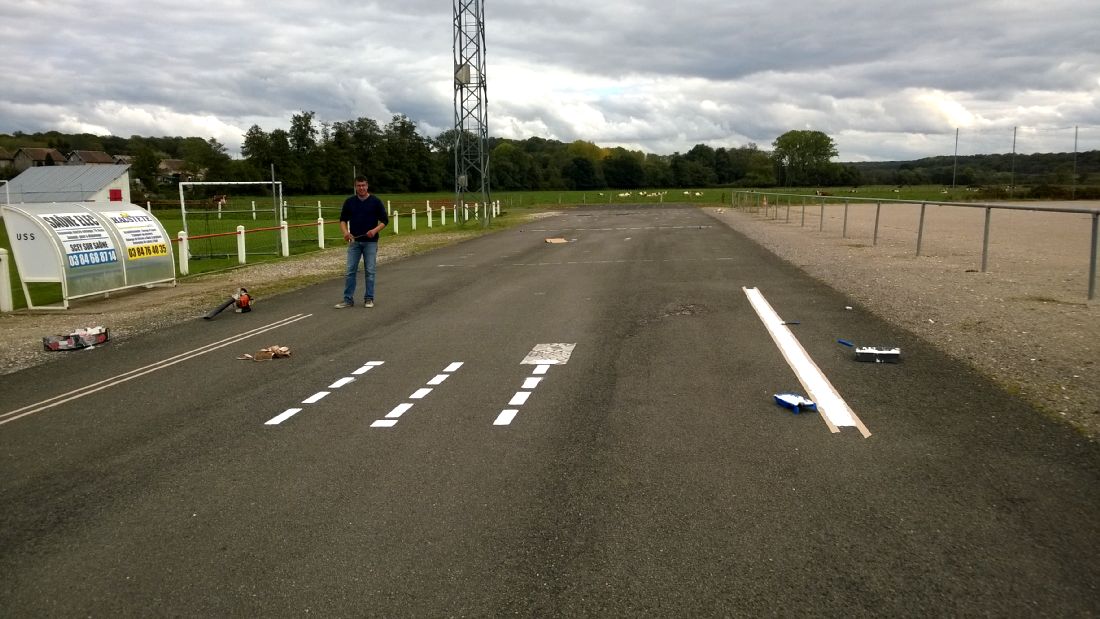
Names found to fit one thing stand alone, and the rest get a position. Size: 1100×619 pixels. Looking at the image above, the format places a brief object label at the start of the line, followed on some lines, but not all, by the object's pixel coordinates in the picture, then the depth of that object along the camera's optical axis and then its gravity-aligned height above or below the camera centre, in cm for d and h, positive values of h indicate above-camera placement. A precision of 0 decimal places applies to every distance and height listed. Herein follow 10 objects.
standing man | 1298 -79
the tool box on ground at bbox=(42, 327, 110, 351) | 973 -199
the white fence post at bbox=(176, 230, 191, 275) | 1809 -175
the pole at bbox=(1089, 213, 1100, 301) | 1119 -124
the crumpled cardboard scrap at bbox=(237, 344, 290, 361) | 894 -196
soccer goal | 2470 -222
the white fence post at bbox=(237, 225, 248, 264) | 2027 -169
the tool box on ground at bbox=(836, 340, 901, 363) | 802 -177
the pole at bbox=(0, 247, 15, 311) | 1265 -174
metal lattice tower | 3853 +364
